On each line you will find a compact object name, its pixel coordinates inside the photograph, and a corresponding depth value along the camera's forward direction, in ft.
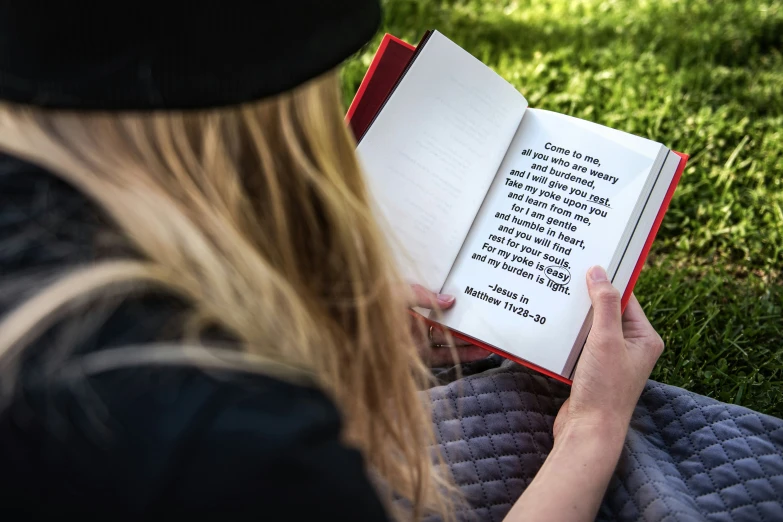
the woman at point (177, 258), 1.95
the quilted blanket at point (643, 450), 3.50
